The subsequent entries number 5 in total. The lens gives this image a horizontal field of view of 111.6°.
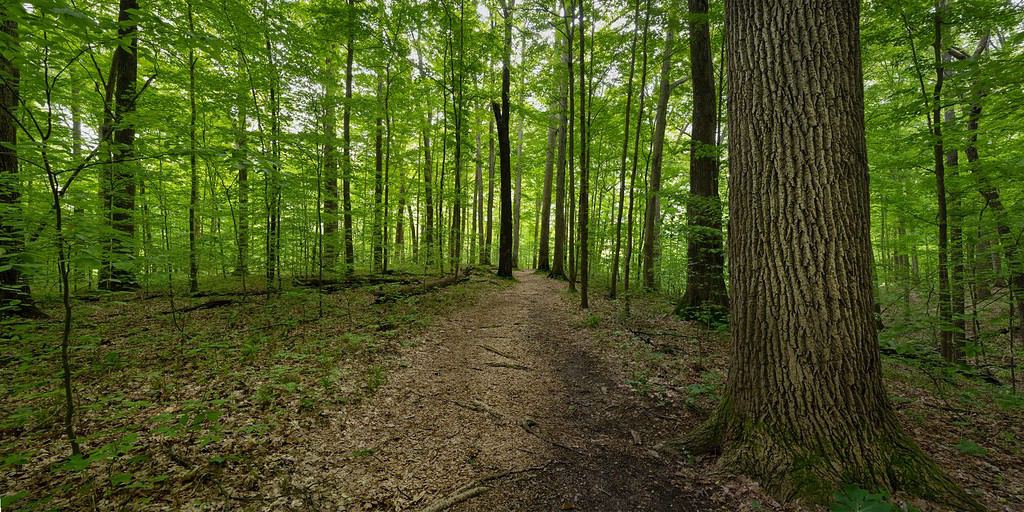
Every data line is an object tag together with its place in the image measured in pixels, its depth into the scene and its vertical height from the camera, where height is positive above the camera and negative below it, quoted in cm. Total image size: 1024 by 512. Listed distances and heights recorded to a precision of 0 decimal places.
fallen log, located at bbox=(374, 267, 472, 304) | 977 -95
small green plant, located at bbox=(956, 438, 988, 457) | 298 -166
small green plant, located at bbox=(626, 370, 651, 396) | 445 -168
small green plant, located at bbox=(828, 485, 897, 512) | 208 -152
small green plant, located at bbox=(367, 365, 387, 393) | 461 -165
